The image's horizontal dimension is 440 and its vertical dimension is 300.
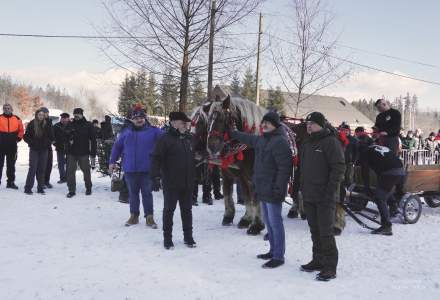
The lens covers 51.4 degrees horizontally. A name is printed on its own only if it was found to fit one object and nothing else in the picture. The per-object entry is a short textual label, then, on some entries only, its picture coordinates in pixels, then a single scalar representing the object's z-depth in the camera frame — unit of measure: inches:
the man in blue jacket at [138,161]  291.6
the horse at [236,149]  265.4
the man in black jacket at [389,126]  316.2
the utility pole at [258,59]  818.2
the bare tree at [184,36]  489.7
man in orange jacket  422.9
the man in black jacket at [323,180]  193.9
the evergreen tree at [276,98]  1811.0
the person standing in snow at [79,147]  402.0
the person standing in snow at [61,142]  469.4
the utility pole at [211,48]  503.2
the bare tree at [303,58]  642.8
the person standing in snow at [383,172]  286.7
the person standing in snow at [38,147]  401.4
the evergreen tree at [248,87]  1882.4
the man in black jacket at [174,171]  240.8
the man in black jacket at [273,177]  211.2
